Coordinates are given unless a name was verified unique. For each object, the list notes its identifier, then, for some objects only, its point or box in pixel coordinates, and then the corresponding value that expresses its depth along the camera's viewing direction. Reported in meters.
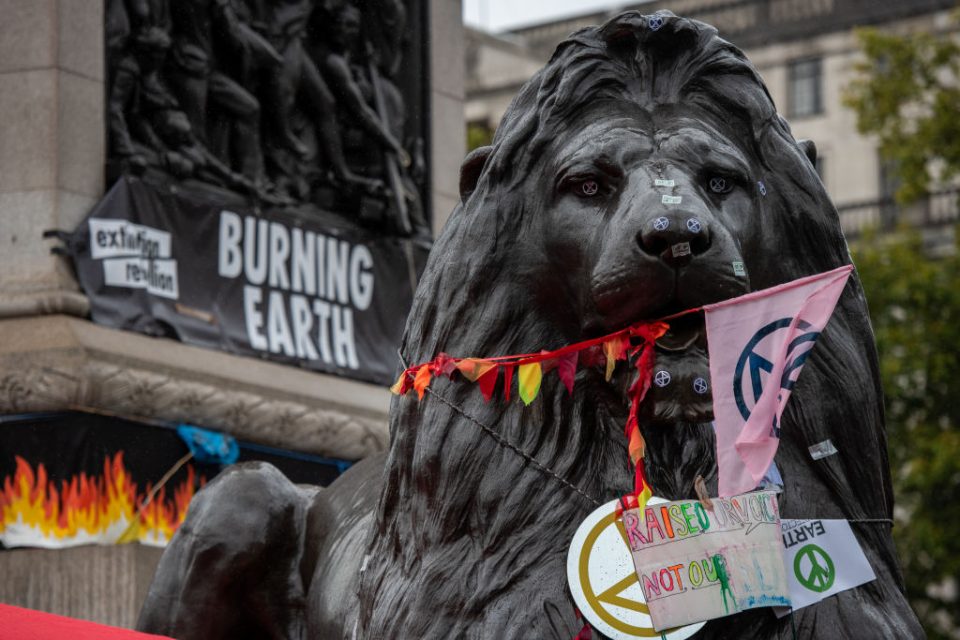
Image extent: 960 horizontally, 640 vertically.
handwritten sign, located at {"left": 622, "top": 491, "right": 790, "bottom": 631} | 5.41
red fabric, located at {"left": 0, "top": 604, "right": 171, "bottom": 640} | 5.70
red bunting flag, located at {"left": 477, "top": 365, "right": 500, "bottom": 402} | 5.55
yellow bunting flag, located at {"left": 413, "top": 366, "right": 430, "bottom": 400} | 5.68
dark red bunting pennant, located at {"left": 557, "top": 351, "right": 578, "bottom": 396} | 5.47
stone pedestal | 9.76
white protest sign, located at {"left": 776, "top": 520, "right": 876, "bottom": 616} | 5.46
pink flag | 5.25
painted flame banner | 9.77
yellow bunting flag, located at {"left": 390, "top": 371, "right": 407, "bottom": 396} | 5.77
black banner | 10.54
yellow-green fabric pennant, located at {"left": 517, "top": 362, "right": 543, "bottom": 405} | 5.51
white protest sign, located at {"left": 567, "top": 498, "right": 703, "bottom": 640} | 5.40
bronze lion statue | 5.44
